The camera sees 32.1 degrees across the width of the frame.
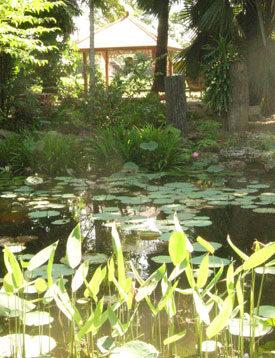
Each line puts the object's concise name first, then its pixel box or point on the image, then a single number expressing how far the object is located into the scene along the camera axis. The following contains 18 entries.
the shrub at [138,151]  7.01
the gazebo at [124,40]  18.17
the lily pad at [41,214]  4.16
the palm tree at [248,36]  9.65
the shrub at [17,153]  7.00
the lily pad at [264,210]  4.21
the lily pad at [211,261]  2.78
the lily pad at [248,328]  1.74
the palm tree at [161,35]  11.50
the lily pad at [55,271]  2.69
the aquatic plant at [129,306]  1.51
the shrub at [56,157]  6.84
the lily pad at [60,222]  4.01
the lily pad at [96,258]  3.07
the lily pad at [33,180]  5.94
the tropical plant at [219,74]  9.16
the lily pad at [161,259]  2.90
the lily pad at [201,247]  3.13
